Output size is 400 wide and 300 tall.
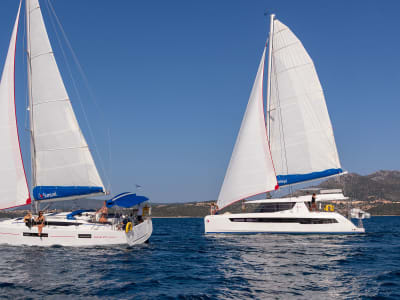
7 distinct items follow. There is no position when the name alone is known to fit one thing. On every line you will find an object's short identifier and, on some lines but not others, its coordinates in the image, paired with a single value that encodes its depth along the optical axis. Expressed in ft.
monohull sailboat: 81.30
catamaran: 101.86
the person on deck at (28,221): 79.46
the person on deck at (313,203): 100.78
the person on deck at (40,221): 78.23
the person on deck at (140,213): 85.51
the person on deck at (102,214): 80.53
